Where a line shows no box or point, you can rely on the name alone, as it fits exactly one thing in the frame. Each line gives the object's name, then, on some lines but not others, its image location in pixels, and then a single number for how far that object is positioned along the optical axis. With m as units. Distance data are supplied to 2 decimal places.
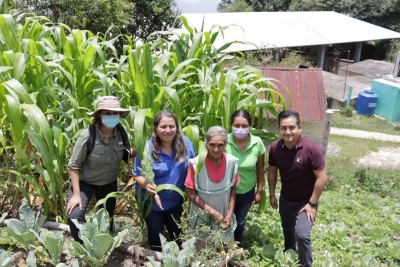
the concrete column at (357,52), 22.03
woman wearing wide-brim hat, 2.14
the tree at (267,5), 38.31
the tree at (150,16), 10.47
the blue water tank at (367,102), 11.45
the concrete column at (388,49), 23.62
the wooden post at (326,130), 4.07
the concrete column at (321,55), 19.38
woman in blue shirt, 2.11
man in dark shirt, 2.23
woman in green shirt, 2.26
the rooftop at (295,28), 17.69
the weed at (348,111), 11.56
